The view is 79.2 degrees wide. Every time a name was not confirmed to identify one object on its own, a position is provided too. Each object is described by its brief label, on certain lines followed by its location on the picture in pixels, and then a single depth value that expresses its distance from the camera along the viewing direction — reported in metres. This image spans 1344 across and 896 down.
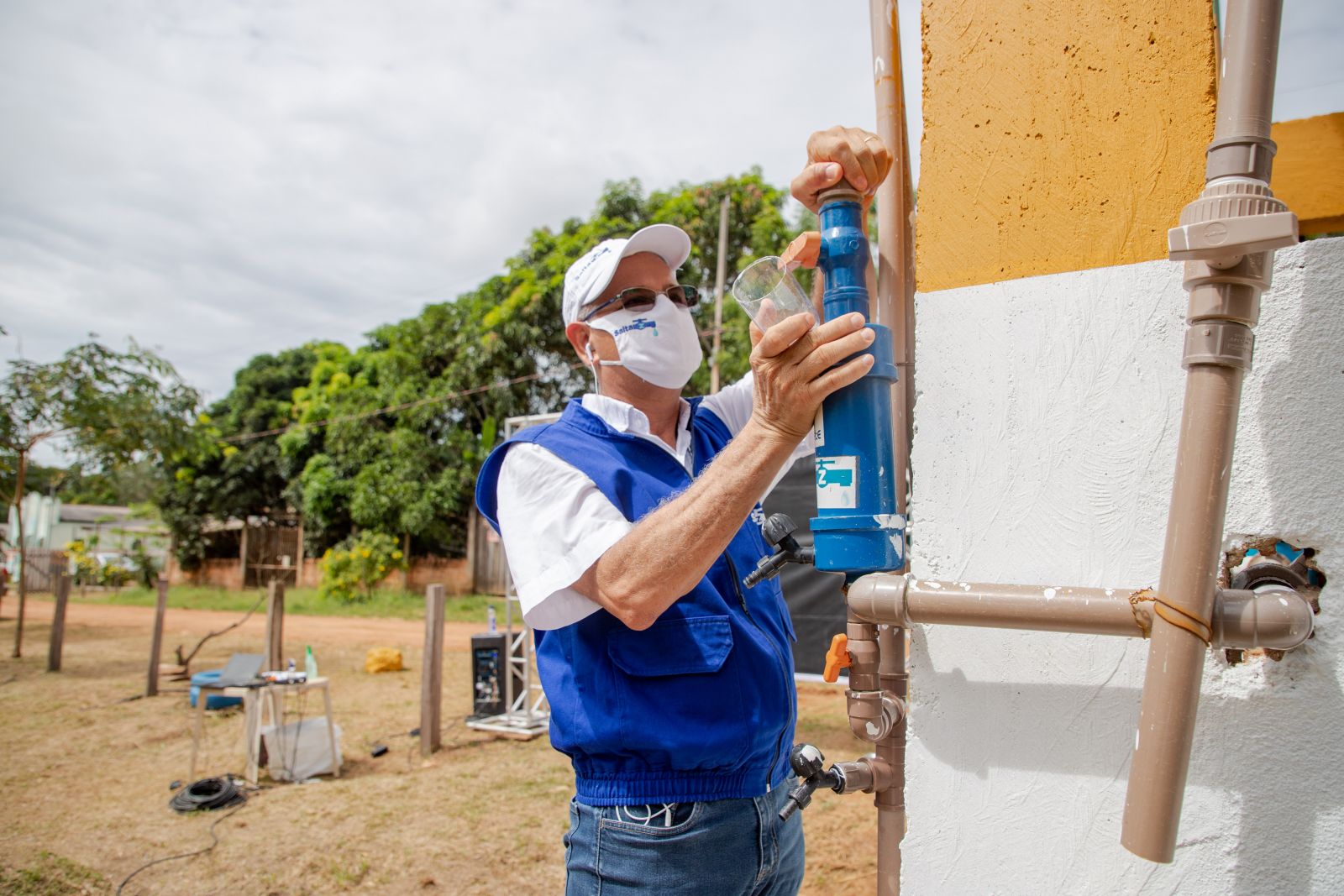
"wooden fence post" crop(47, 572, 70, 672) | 11.23
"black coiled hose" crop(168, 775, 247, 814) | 6.17
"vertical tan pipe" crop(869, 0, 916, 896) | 1.39
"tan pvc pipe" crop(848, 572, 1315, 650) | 0.97
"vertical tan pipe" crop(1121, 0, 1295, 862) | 0.93
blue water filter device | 1.23
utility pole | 12.57
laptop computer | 6.73
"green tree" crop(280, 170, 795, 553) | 16.27
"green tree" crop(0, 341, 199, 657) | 12.23
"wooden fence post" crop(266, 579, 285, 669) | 8.34
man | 1.39
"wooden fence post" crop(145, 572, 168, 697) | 9.90
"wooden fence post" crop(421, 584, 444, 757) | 7.50
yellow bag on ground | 11.60
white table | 6.74
